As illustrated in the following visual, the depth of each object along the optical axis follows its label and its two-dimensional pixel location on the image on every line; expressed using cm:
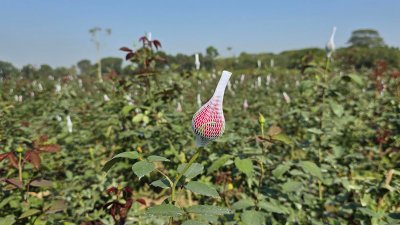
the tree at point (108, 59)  4702
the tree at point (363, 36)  6671
